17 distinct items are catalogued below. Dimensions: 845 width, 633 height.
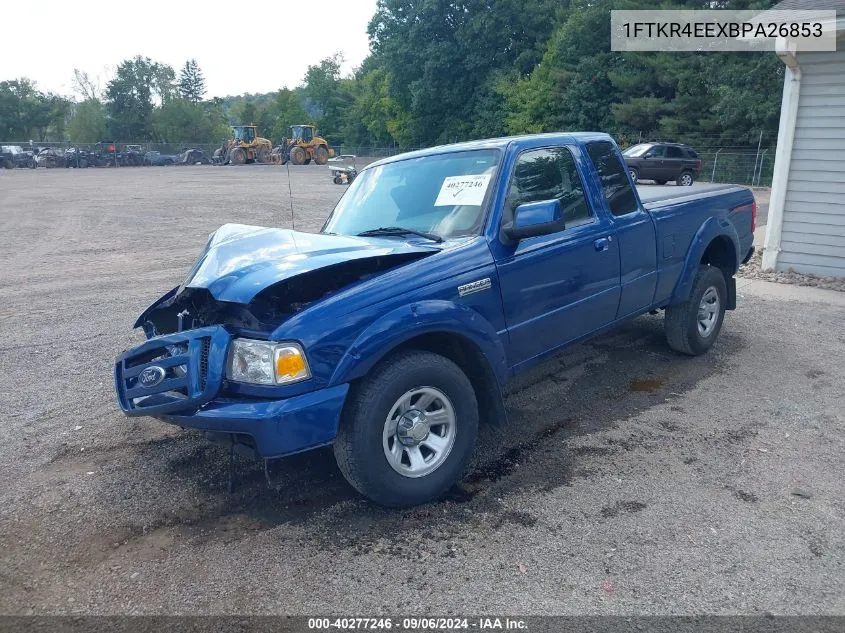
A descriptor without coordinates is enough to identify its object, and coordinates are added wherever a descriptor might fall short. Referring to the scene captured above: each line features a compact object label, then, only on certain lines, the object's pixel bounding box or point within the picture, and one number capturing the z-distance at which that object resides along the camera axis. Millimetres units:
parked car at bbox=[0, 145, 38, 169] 53500
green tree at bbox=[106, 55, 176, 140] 83812
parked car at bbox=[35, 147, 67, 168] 54812
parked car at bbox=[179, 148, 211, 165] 62219
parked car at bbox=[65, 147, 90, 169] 55875
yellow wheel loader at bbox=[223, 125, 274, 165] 52562
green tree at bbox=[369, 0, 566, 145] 48562
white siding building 9086
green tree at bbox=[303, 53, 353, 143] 79912
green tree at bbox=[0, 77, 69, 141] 81188
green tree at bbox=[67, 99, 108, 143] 82188
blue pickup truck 3186
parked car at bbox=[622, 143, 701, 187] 26375
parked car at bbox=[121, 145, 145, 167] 59844
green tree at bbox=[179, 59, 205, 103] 109850
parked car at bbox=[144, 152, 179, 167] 61781
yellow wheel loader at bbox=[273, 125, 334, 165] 44531
